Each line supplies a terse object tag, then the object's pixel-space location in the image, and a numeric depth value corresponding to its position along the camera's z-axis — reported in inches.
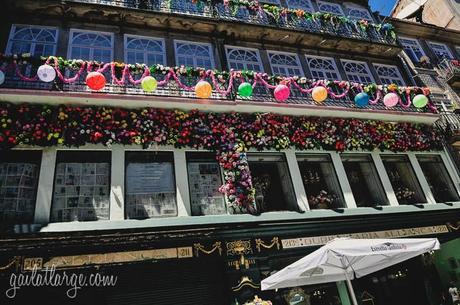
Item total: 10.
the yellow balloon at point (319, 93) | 453.1
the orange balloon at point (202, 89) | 394.9
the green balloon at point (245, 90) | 419.8
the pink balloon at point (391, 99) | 485.7
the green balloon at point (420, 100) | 509.0
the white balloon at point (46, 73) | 346.0
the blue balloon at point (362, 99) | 478.3
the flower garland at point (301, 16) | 570.7
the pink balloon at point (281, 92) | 435.8
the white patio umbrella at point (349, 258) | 256.2
